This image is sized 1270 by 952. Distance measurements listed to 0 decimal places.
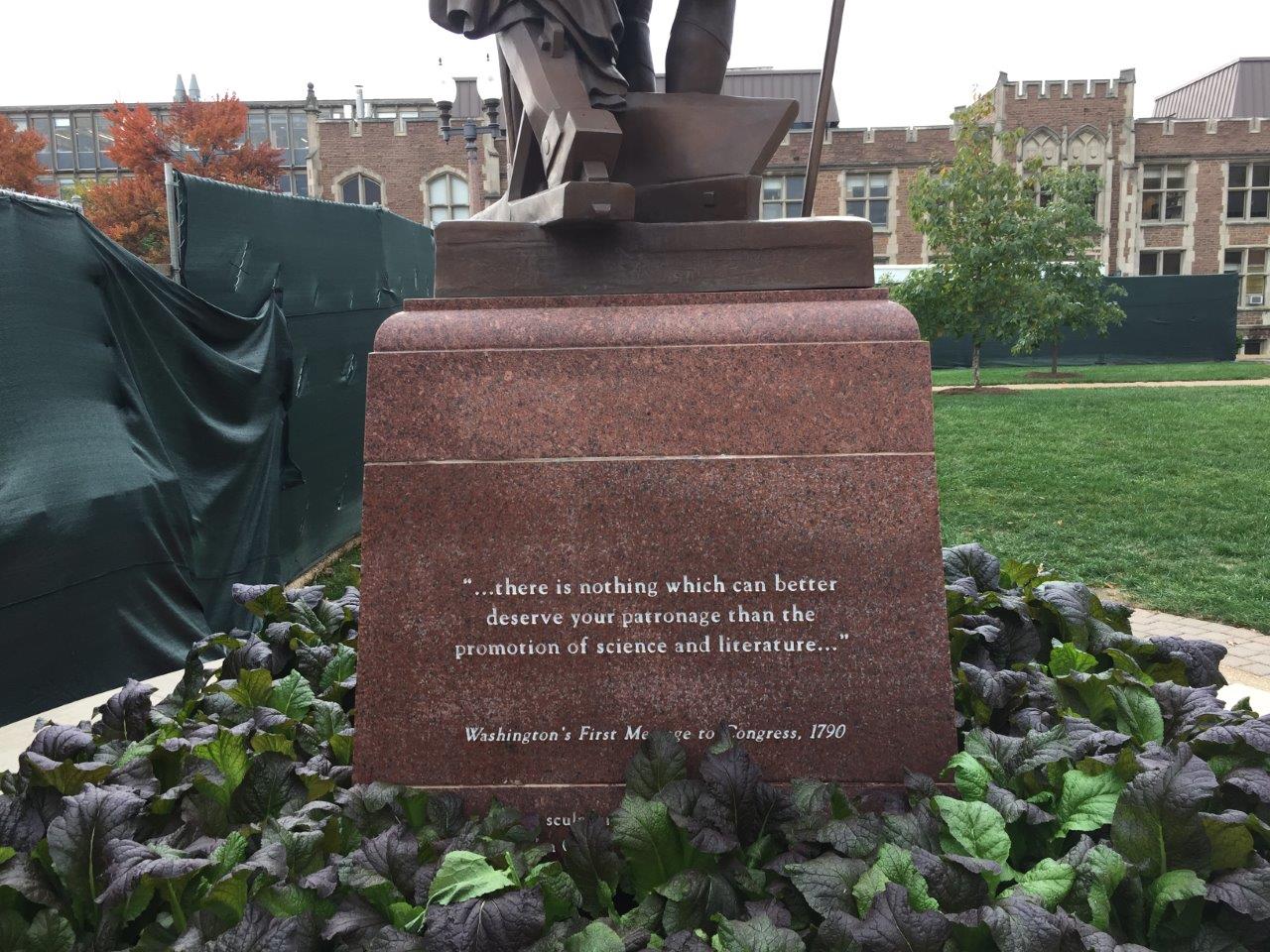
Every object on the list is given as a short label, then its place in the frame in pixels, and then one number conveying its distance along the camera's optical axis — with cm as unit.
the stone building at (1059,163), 3781
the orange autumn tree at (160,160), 4316
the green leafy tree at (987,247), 2050
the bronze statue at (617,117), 301
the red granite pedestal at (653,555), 285
